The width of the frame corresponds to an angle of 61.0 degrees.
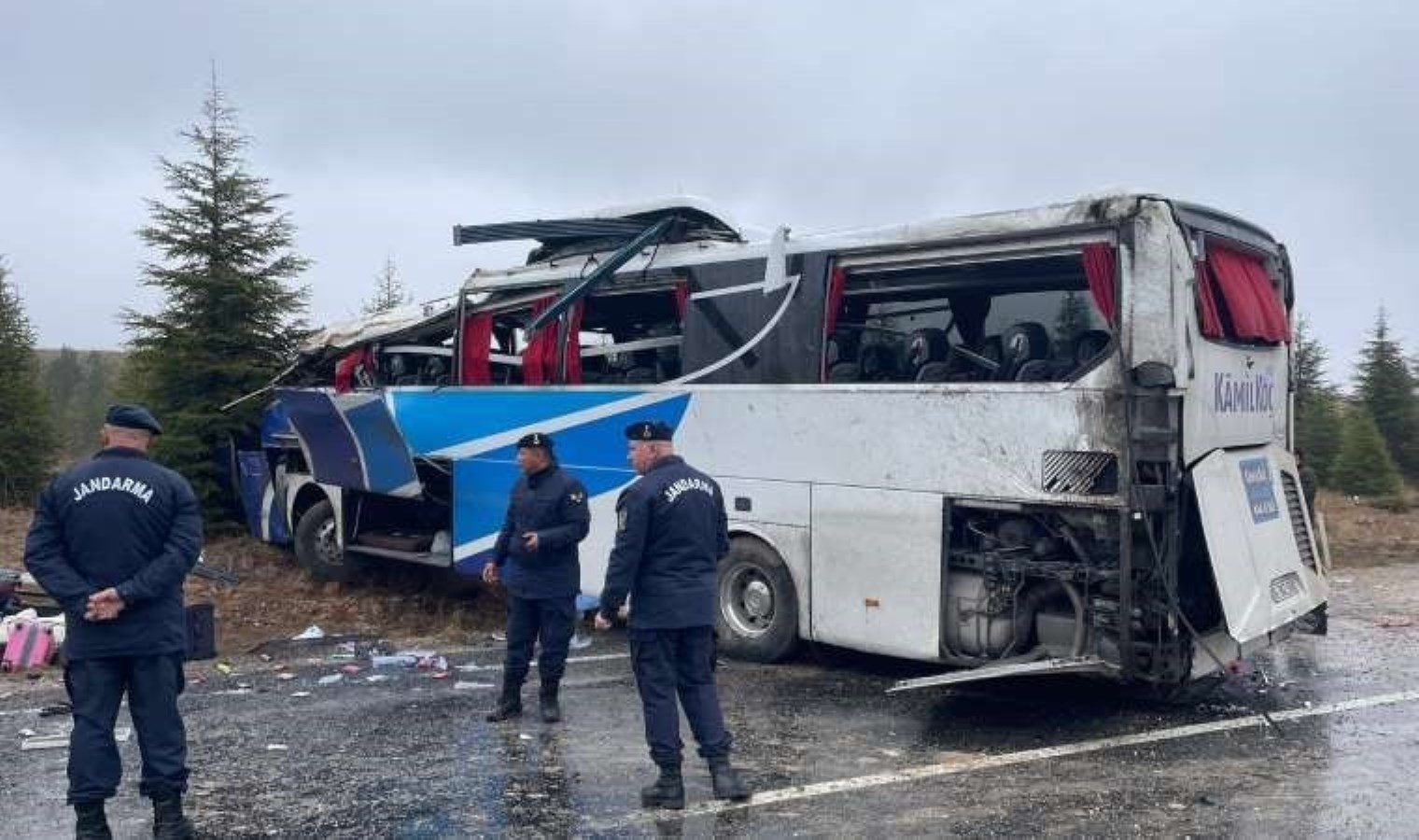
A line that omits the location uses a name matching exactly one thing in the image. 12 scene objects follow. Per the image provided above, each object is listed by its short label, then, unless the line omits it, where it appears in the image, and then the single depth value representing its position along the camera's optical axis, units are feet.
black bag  22.86
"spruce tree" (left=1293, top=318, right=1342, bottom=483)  94.58
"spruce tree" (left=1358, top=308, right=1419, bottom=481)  104.68
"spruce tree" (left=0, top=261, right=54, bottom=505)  60.08
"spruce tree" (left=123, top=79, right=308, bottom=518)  48.16
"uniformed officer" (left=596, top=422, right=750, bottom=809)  18.01
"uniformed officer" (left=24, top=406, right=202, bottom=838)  15.97
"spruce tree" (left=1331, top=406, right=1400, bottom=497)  83.35
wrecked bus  21.40
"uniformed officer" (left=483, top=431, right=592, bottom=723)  22.20
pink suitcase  27.40
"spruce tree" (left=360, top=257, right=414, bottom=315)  97.19
